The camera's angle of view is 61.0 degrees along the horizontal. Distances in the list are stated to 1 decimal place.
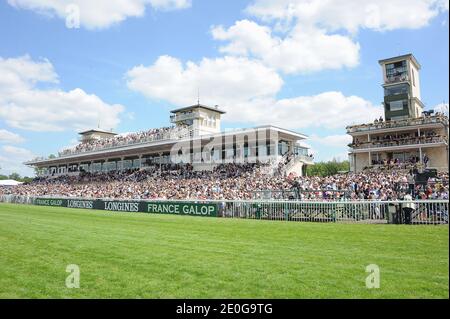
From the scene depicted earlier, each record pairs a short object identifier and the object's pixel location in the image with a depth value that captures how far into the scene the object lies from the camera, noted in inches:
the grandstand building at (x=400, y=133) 1453.0
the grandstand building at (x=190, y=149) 1556.3
